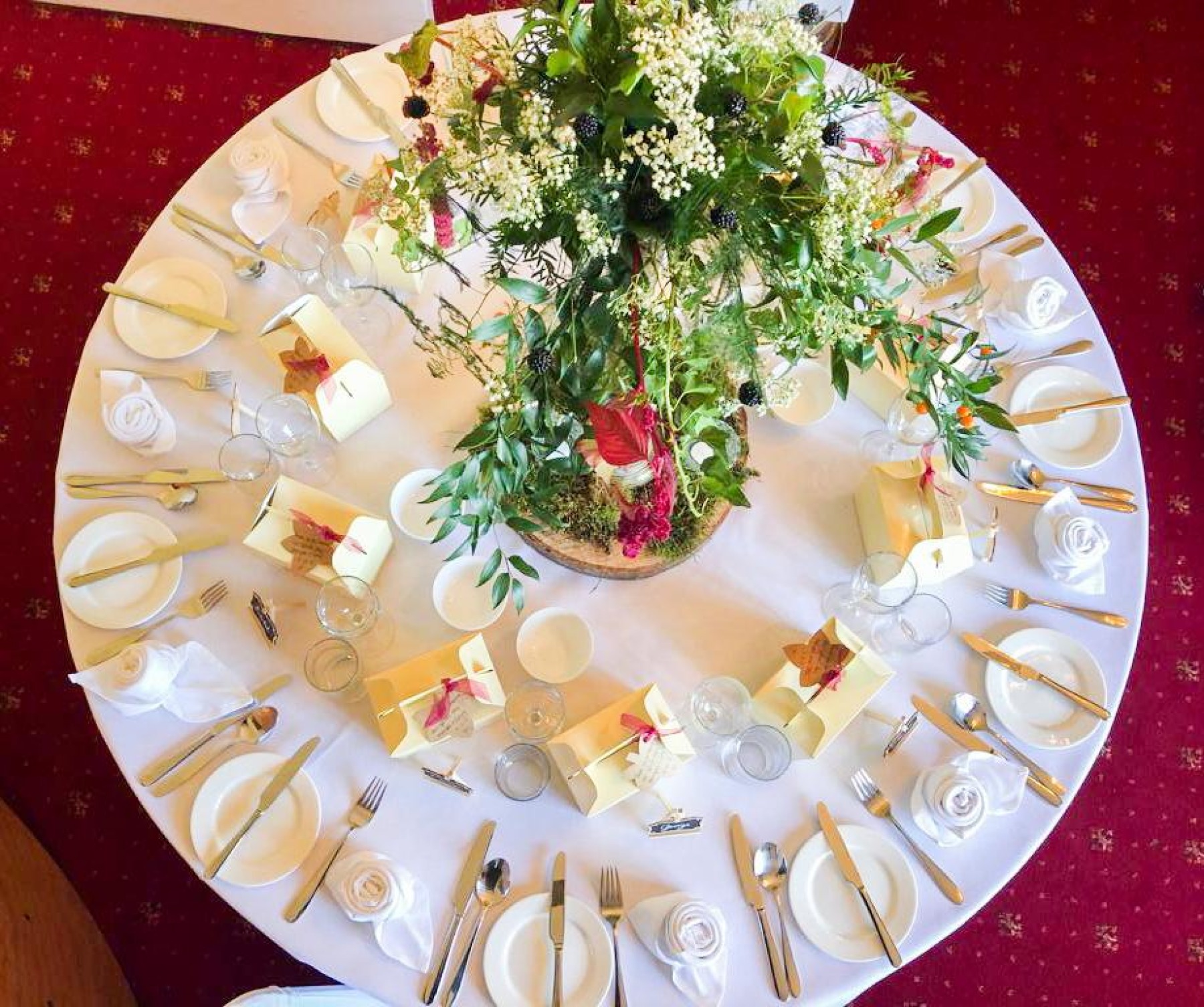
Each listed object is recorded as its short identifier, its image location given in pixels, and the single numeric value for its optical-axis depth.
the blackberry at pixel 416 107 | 1.48
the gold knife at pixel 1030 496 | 1.97
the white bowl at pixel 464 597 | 1.86
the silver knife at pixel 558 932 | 1.61
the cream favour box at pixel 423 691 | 1.71
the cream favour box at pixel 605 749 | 1.68
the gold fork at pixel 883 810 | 1.70
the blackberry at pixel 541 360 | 1.40
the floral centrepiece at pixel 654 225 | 1.21
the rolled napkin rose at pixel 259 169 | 2.03
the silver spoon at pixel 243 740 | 1.70
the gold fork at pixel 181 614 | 1.77
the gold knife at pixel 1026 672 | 1.83
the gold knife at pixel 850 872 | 1.64
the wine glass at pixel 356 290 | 2.01
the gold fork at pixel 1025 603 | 1.89
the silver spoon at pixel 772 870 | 1.70
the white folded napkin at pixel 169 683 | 1.66
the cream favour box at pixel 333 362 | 1.87
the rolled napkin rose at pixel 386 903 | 1.59
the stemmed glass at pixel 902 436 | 2.00
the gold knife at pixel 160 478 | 1.87
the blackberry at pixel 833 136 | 1.28
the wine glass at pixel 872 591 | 1.83
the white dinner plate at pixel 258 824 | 1.66
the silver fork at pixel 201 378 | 1.96
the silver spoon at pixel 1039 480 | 2.00
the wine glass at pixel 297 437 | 1.92
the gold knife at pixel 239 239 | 2.04
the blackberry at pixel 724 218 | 1.23
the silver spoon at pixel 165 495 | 1.87
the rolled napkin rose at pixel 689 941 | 1.58
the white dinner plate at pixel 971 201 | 2.19
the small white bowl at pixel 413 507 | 1.90
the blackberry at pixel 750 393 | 1.57
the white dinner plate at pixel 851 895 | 1.67
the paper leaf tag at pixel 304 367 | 1.88
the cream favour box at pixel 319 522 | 1.79
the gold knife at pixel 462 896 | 1.60
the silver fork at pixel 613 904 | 1.64
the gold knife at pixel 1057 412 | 2.03
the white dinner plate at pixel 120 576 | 1.80
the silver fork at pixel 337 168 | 2.11
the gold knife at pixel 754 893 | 1.63
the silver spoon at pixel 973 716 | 1.82
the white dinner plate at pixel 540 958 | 1.62
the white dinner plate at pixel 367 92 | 2.19
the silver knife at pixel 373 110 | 2.18
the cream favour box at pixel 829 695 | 1.76
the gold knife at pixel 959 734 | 1.77
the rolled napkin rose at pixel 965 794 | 1.70
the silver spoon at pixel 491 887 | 1.66
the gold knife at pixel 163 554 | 1.80
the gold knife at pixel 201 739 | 1.70
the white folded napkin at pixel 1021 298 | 2.06
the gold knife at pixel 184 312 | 1.99
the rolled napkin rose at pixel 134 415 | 1.86
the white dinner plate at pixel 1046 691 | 1.83
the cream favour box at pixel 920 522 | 1.85
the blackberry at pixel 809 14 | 1.39
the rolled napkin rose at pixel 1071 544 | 1.88
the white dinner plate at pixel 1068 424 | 2.04
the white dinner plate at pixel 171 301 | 2.00
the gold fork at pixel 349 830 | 1.63
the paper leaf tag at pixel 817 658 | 1.75
